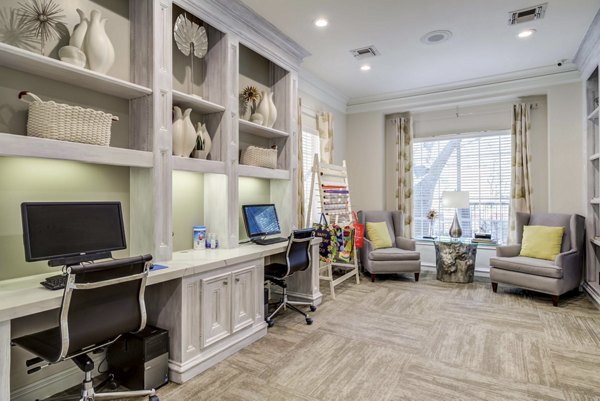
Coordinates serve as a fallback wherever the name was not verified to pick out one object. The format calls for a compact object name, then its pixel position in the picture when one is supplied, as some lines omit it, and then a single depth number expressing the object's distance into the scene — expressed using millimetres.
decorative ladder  4568
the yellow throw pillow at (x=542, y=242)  4425
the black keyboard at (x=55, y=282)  1788
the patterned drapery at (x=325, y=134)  5422
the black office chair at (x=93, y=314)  1679
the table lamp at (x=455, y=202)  5152
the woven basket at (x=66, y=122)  1965
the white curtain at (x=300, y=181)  4742
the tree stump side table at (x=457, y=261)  5070
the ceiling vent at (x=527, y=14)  3260
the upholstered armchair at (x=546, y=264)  4043
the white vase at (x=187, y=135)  2836
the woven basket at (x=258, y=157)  3566
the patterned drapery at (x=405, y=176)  6016
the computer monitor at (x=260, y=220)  3553
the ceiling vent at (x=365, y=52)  4164
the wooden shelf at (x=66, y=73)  1873
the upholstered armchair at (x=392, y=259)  5098
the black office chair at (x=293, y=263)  3354
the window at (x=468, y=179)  5469
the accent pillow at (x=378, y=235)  5418
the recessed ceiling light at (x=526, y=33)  3689
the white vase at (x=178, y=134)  2789
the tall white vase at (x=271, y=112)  3760
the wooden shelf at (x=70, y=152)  1832
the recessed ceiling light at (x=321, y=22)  3495
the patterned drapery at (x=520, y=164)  5099
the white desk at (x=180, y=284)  1552
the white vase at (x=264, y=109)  3711
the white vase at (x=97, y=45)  2225
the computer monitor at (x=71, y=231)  1891
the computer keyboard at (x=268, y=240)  3496
